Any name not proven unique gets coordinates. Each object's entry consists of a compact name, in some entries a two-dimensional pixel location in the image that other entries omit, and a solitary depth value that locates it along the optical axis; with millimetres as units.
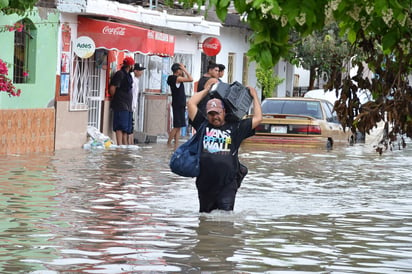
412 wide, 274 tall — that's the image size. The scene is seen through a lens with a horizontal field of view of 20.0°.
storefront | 24969
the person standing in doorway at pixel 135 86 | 26500
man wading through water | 12633
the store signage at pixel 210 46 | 33312
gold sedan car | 26594
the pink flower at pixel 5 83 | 19750
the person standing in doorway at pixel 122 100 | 25891
